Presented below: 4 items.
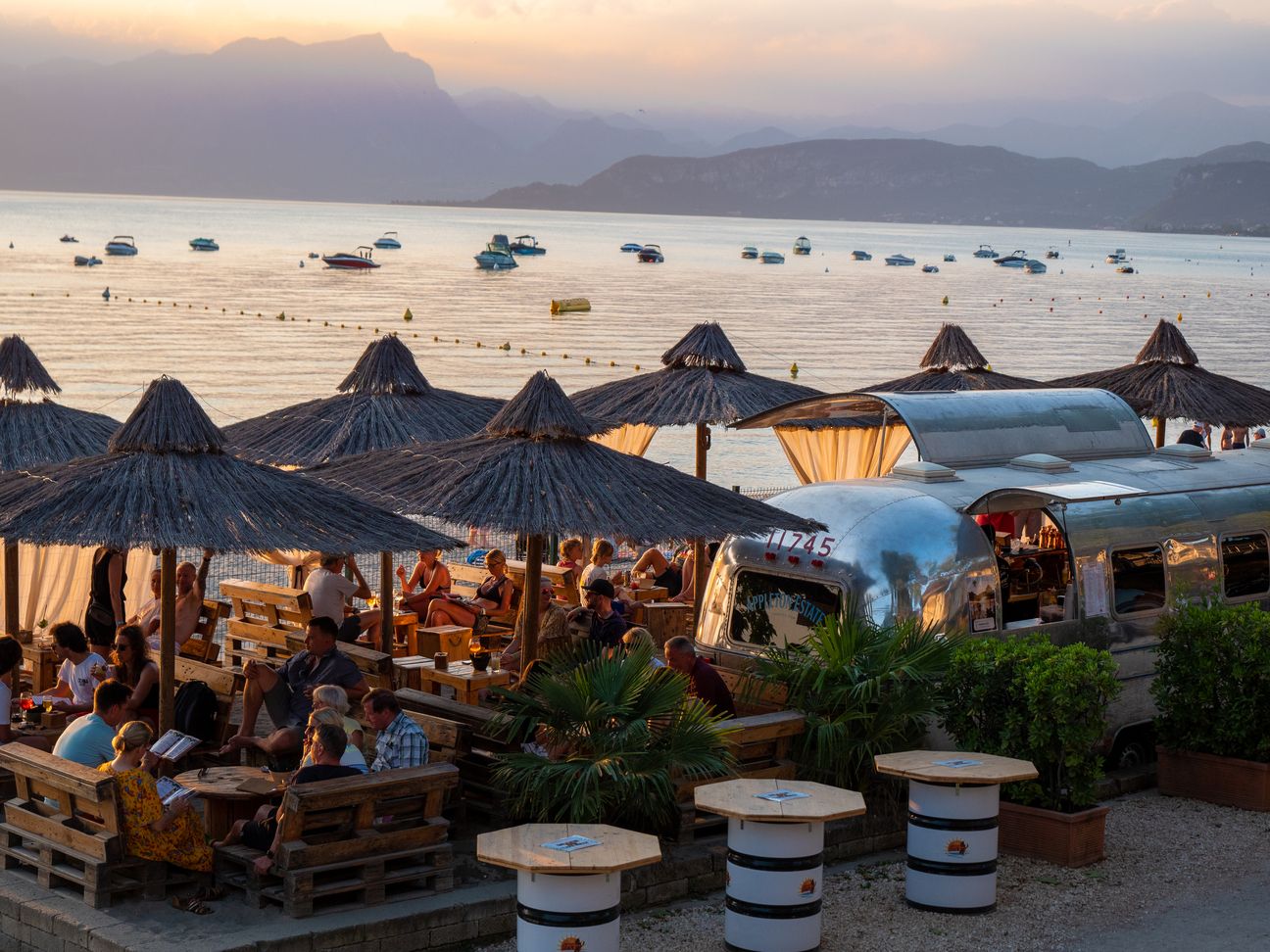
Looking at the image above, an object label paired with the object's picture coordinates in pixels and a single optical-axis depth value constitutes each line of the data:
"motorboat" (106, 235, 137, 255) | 157.75
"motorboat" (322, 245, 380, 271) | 151.75
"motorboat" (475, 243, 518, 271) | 158.38
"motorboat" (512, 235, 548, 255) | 193.75
